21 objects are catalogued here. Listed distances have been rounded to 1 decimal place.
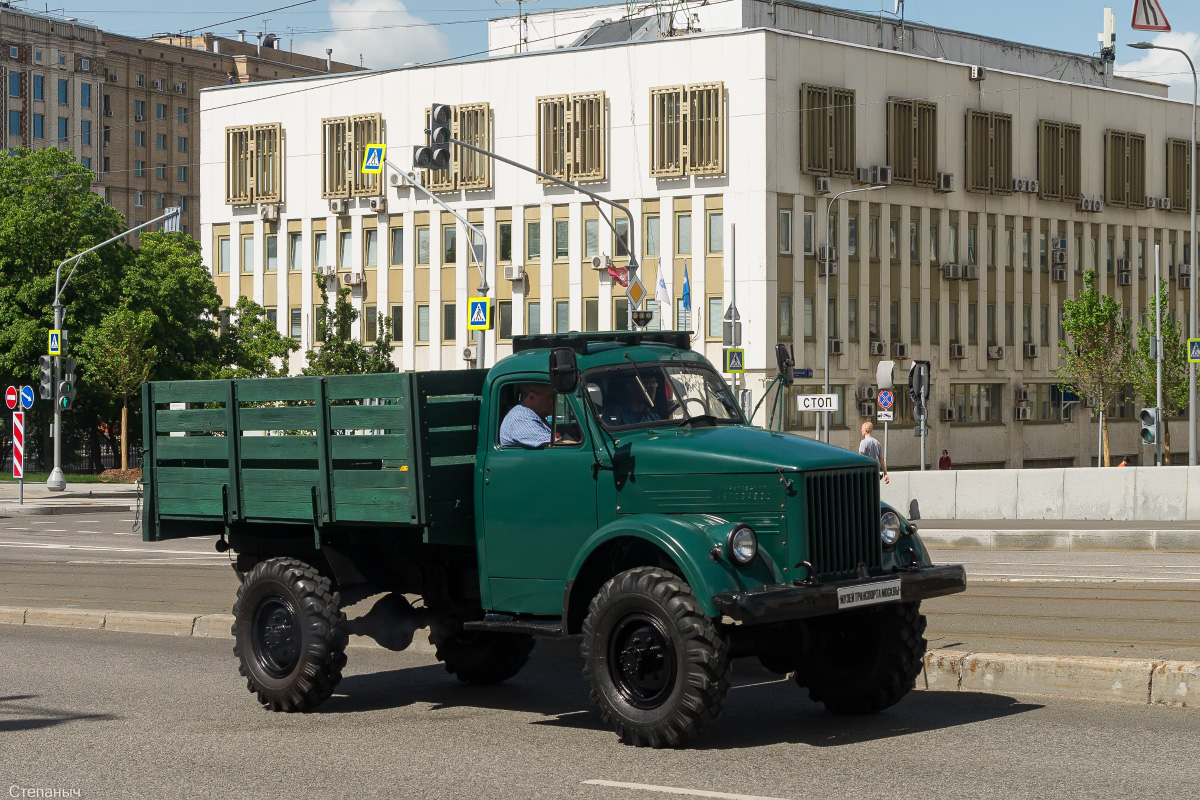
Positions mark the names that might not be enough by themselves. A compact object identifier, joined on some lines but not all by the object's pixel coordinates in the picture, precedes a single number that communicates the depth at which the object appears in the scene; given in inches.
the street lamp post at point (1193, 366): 1756.9
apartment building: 4490.7
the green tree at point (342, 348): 2153.1
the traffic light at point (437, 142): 1275.8
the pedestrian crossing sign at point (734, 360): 1659.7
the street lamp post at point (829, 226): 2469.2
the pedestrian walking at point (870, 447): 1147.0
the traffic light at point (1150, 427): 1483.8
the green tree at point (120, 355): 2443.4
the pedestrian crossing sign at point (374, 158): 1626.7
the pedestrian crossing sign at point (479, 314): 1876.2
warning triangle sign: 1802.4
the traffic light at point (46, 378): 1993.2
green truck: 358.9
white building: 2464.3
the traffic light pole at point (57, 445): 2034.9
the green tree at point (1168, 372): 2682.1
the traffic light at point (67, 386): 2003.0
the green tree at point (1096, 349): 2623.0
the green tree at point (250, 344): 2780.5
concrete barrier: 1144.8
